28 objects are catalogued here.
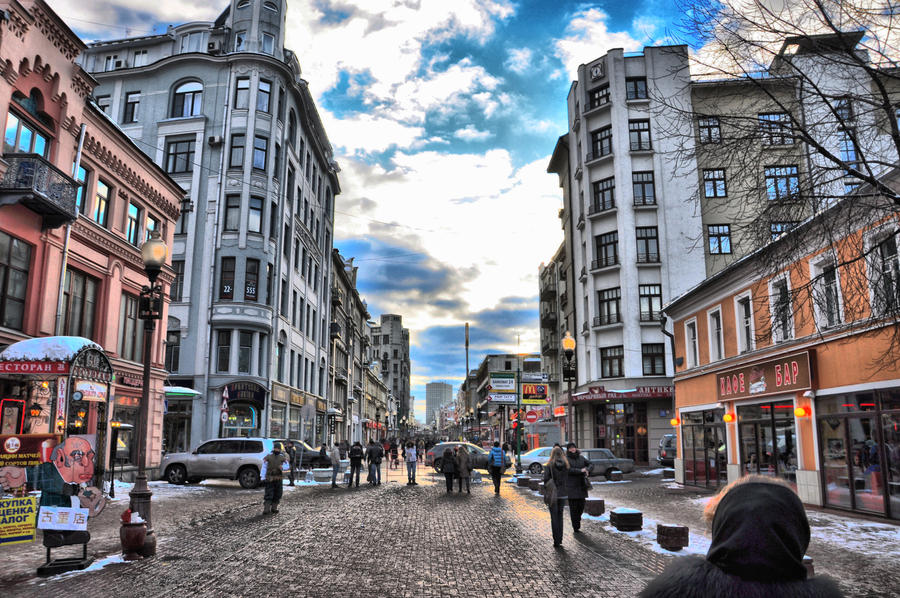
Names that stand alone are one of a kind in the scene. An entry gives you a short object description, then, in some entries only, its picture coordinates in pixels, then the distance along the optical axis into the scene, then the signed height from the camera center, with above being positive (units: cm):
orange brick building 1245 +83
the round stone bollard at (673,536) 1087 -202
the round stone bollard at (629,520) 1306 -210
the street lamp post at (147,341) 1074 +133
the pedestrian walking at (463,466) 2392 -190
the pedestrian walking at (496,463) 2362 -179
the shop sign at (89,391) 1754 +58
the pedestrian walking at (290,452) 2760 -174
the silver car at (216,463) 2461 -191
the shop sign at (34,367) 1569 +109
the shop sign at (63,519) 923 -151
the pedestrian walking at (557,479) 1145 -121
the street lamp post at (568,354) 2270 +210
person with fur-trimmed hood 210 -46
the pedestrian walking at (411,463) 2825 -216
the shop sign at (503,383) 3588 +171
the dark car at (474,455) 3556 -241
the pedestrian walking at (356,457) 2597 -173
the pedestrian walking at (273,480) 1630 -168
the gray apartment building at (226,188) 3550 +1294
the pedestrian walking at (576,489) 1307 -149
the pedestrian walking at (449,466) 2430 -196
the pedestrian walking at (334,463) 2573 -195
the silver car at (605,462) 3022 -224
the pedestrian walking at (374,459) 2686 -187
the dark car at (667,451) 3731 -209
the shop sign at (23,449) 1104 -64
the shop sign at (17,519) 917 -151
